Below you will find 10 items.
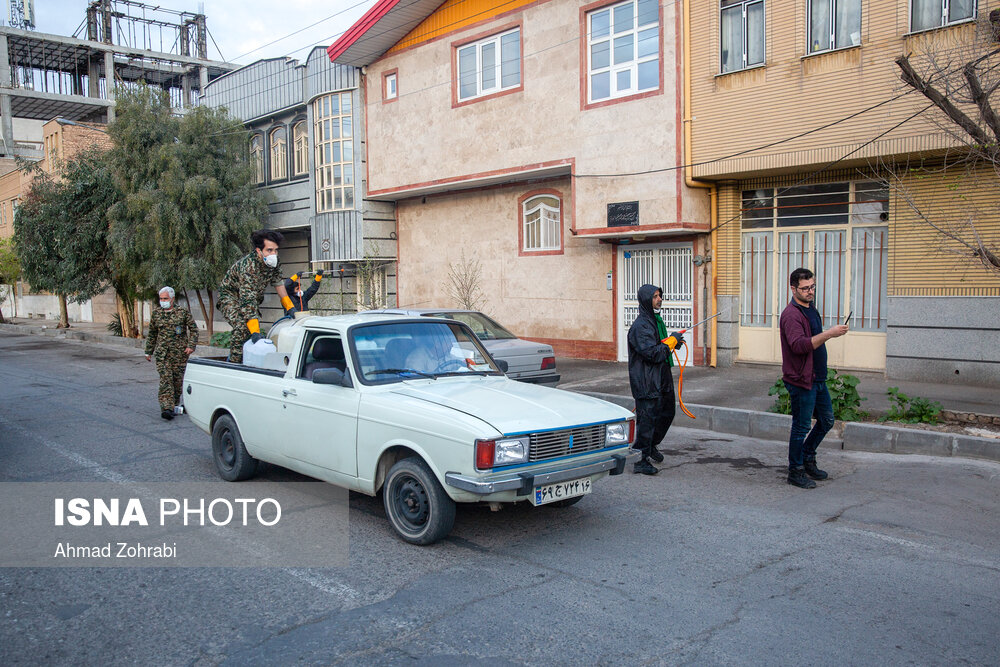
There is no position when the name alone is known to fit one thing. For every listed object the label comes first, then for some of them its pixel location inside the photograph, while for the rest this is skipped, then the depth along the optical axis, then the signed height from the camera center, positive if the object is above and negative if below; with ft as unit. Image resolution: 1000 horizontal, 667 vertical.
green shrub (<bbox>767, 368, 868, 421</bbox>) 29.14 -4.49
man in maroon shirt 21.49 -2.56
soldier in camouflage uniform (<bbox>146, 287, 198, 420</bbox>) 34.55 -2.67
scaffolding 162.50 +48.32
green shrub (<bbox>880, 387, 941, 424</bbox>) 28.19 -4.88
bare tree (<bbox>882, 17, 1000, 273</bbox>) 26.11 +5.32
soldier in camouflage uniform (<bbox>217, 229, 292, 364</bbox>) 28.12 -0.03
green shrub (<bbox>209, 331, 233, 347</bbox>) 67.10 -4.71
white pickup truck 16.01 -3.17
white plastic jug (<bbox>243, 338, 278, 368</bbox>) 24.30 -2.09
